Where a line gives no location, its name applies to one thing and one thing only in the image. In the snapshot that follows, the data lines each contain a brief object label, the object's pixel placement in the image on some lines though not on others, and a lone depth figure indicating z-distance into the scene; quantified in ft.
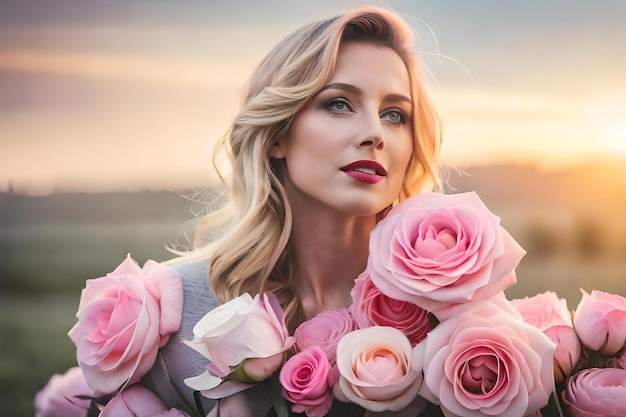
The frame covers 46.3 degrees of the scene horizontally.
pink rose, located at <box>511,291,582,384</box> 2.77
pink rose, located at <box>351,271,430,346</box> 2.75
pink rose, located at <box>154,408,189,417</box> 3.02
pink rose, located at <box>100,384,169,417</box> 3.04
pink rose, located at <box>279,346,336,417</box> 2.67
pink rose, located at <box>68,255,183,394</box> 2.97
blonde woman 3.11
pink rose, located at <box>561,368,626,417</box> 2.74
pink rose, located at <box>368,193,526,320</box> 2.55
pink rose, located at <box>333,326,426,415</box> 2.58
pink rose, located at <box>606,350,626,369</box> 2.79
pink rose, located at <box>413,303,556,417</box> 2.53
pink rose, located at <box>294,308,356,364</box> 2.93
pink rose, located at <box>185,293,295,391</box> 2.64
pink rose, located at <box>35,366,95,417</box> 3.34
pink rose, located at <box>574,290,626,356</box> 2.78
